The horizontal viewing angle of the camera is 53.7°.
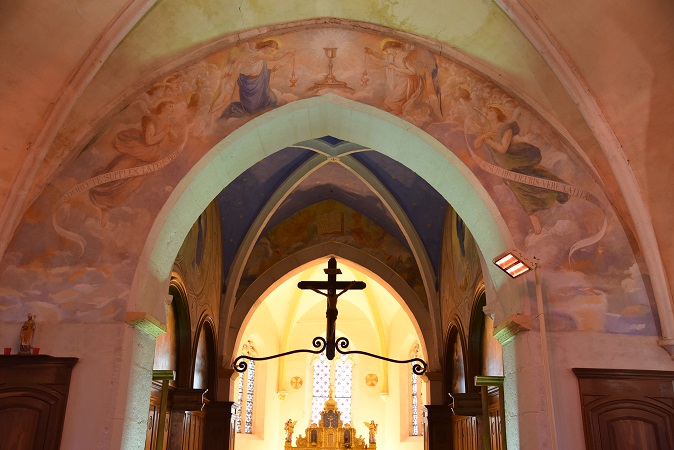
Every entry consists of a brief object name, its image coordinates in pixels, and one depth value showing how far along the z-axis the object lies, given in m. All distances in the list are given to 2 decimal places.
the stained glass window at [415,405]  18.30
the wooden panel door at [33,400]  5.59
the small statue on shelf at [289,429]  18.44
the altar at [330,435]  18.27
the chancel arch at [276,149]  6.09
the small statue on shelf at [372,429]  18.47
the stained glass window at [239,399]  17.67
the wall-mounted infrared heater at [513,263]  5.64
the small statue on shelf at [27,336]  5.79
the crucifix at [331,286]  8.46
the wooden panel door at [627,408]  5.64
